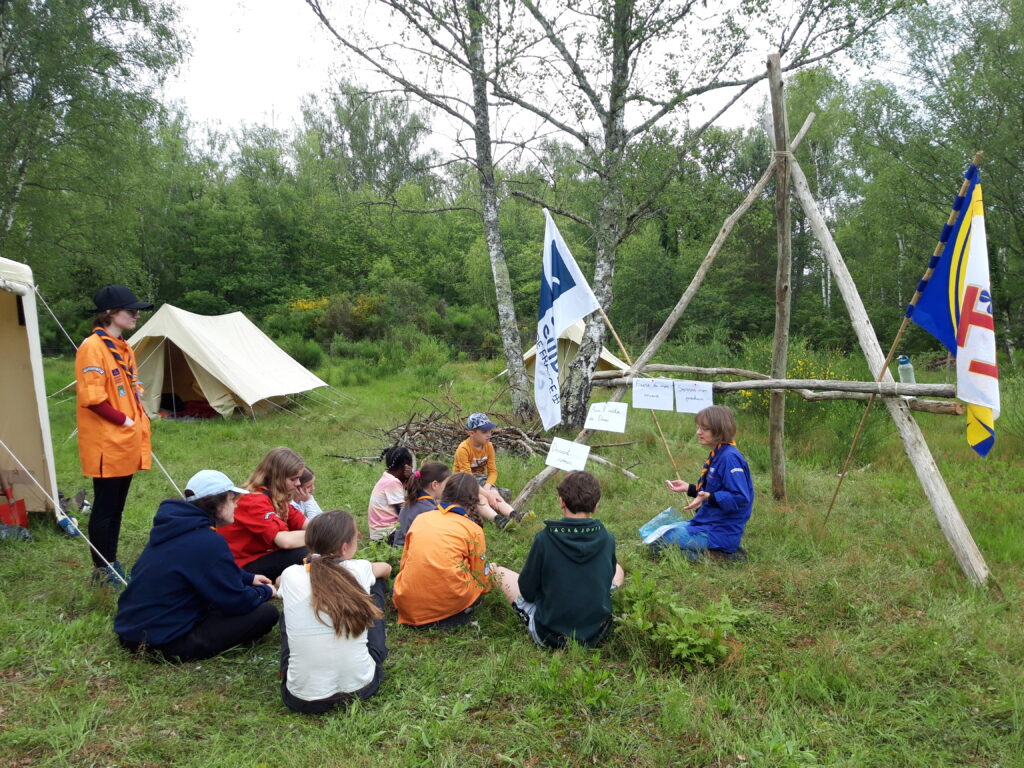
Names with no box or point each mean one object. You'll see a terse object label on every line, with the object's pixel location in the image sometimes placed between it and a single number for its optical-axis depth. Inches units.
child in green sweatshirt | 116.8
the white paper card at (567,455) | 183.2
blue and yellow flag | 136.3
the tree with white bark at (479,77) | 311.9
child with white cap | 112.7
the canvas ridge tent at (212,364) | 390.0
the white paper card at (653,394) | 187.8
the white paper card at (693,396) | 182.7
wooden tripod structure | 149.5
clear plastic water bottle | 160.9
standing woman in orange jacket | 145.9
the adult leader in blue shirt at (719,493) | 158.4
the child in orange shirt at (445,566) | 125.3
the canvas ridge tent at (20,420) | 191.3
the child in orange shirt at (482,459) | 190.9
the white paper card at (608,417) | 185.3
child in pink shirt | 174.2
